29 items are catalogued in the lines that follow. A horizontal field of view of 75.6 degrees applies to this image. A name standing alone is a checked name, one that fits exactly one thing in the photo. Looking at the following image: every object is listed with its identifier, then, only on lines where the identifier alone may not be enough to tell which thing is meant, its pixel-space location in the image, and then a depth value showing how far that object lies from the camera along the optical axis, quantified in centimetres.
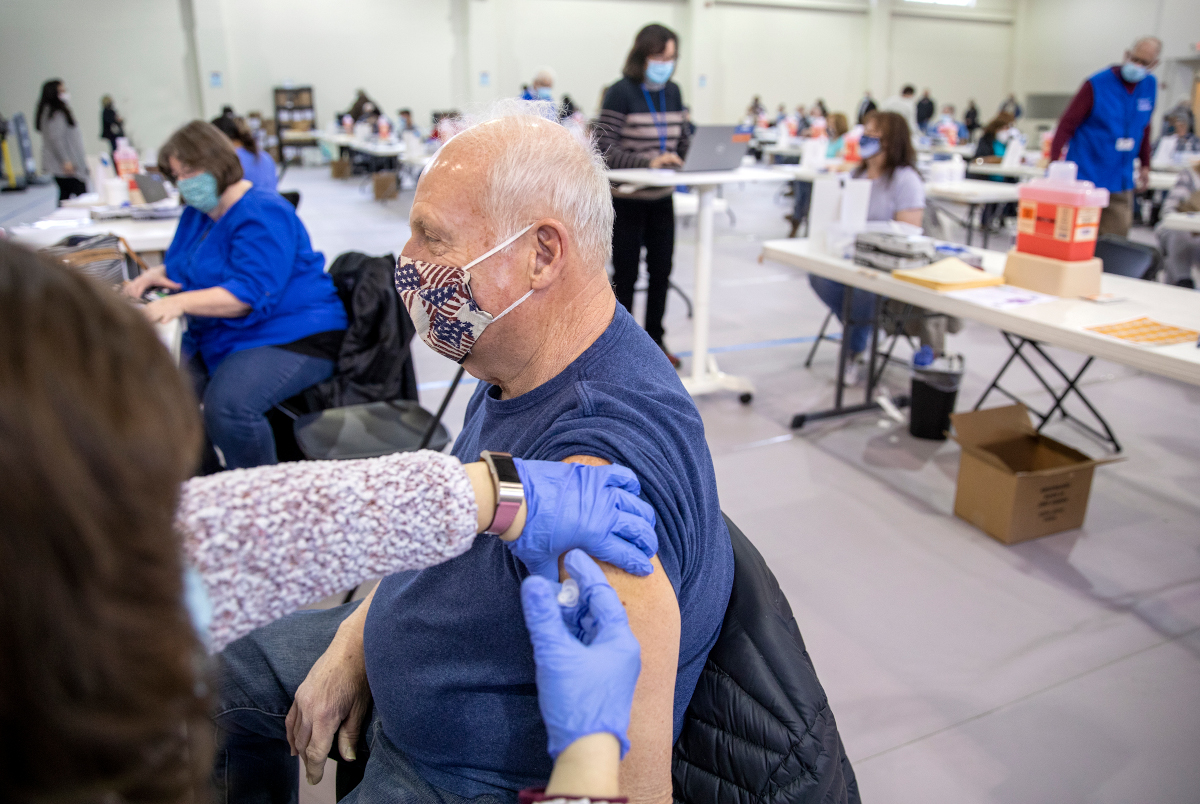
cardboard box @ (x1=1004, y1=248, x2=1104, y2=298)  249
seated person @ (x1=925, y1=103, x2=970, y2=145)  1086
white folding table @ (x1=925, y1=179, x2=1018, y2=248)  538
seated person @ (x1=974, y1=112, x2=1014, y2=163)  887
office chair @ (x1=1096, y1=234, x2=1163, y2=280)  287
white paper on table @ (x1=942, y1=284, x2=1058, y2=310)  244
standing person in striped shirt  367
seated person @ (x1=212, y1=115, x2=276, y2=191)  447
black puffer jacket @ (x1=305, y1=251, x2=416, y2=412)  241
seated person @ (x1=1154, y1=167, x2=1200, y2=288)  474
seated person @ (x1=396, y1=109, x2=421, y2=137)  1288
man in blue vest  474
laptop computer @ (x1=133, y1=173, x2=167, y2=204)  397
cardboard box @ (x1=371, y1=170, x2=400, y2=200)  1030
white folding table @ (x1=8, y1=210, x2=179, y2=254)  332
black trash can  320
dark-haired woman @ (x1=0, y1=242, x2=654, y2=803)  39
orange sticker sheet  204
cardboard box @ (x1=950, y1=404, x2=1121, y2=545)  246
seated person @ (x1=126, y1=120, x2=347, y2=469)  232
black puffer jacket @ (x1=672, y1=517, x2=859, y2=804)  85
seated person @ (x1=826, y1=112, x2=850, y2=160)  868
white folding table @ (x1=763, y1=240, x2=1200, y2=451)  195
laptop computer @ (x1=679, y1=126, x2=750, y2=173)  339
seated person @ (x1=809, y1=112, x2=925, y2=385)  364
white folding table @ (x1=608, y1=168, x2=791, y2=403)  323
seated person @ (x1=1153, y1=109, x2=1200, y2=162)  820
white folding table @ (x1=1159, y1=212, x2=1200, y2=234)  396
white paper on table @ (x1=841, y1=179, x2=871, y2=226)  325
